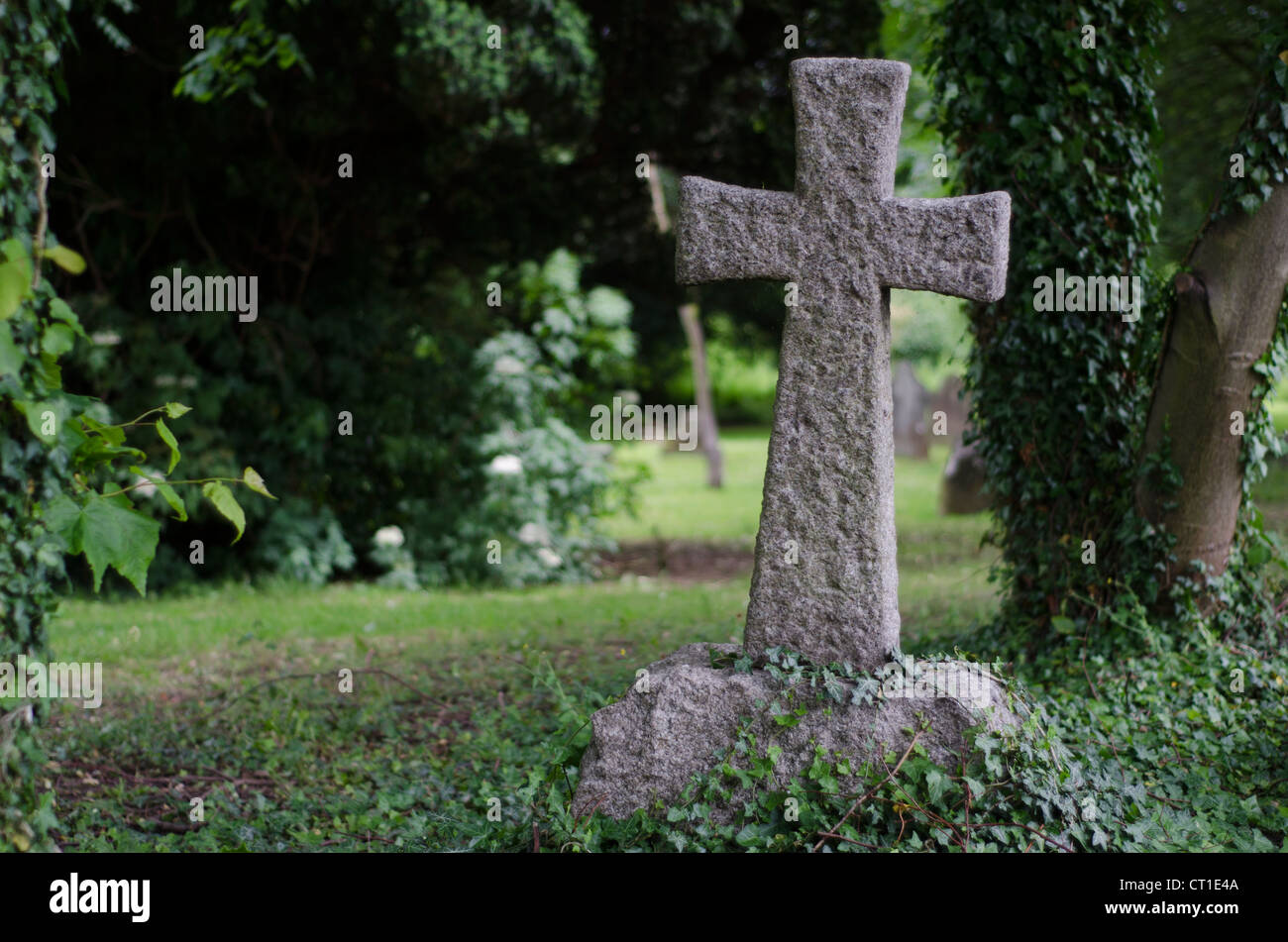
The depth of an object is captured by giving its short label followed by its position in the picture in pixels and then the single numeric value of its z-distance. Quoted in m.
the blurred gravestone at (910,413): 23.08
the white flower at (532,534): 9.93
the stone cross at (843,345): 4.05
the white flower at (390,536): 9.73
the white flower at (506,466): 9.91
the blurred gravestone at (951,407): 20.62
